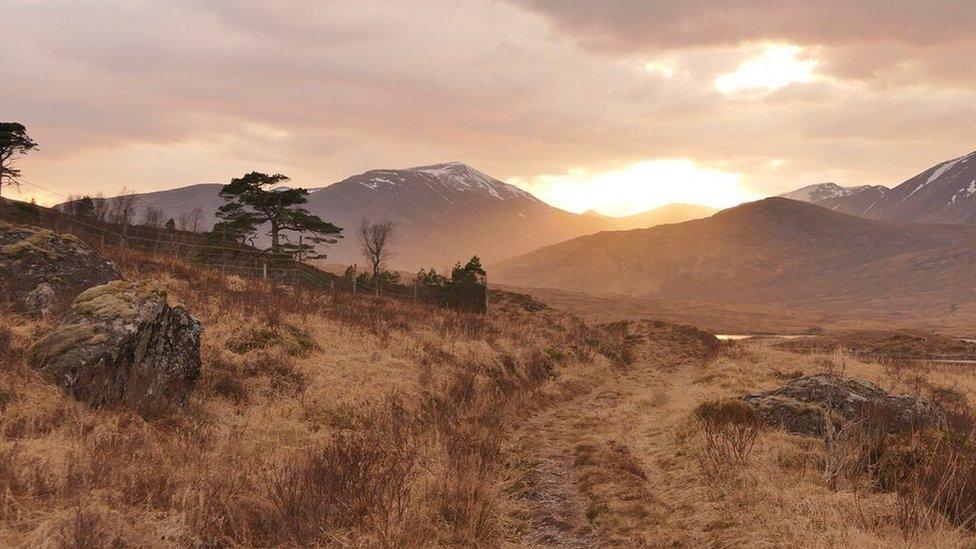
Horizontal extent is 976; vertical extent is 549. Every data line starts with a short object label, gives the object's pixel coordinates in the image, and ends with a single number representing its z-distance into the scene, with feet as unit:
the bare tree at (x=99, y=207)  197.77
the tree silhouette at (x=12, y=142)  146.92
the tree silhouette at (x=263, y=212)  139.95
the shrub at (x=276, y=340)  40.03
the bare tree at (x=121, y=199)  193.62
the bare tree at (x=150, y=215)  241.96
